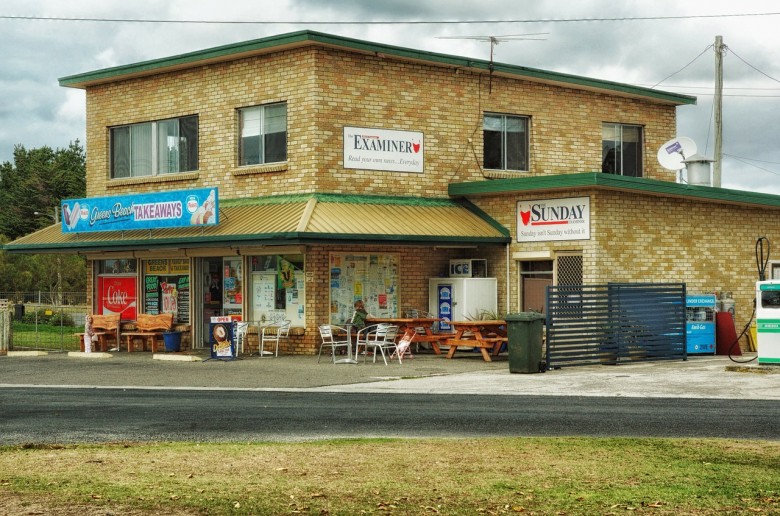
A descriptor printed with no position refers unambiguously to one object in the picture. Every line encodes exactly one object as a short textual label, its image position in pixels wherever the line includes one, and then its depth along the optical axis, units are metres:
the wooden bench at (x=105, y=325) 28.61
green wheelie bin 20.75
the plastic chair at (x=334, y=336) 23.51
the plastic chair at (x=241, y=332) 25.39
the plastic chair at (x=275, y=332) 25.38
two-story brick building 25.00
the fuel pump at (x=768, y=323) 21.23
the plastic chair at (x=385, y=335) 22.72
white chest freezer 26.23
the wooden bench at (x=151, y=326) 27.81
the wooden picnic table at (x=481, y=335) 23.62
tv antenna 28.92
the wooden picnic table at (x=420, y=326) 24.69
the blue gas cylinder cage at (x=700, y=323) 24.84
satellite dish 28.33
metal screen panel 21.59
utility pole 35.84
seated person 24.53
